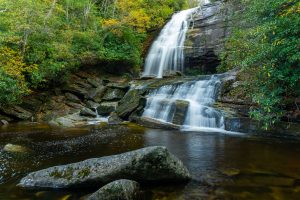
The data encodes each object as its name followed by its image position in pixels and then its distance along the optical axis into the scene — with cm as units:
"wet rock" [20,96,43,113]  1892
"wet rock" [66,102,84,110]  2011
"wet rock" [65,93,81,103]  2077
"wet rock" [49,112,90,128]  1583
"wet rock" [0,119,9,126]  1638
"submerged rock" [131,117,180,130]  1488
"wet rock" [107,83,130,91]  2168
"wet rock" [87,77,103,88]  2245
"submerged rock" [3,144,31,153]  989
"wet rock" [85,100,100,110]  2027
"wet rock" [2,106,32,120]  1758
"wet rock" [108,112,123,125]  1667
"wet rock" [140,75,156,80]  2305
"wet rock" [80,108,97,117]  1806
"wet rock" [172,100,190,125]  1580
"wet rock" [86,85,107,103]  2102
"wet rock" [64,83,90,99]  2131
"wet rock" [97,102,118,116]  1881
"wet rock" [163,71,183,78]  2286
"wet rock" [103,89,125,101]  2095
